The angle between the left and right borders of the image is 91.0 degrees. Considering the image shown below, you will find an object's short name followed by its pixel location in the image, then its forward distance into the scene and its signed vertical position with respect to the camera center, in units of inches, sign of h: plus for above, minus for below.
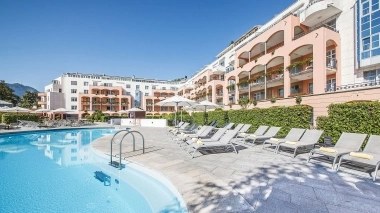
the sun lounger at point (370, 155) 169.6 -46.9
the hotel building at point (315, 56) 536.1 +197.1
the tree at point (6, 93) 2104.1 +164.3
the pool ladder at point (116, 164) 238.2 -74.9
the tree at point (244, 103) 760.3 +17.3
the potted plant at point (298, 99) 521.7 +22.4
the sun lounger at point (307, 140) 253.7 -48.1
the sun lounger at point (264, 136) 340.2 -53.3
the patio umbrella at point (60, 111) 1068.4 -21.2
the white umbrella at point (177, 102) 516.7 +14.9
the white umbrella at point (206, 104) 598.2 +10.1
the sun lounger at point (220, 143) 258.8 -52.7
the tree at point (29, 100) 2253.7 +102.5
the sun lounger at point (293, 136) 281.1 -46.9
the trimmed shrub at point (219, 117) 674.2 -36.3
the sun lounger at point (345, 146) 203.5 -45.8
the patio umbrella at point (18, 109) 856.9 -7.7
